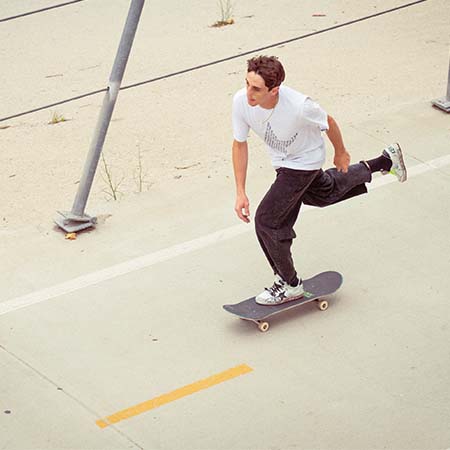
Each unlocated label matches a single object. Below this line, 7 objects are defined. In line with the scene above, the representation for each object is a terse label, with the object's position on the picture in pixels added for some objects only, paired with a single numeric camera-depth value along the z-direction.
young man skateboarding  7.14
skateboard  7.59
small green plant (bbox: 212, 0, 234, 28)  12.88
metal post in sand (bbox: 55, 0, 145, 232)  8.71
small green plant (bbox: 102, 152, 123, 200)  9.46
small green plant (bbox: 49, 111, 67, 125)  10.91
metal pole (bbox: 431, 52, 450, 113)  10.48
